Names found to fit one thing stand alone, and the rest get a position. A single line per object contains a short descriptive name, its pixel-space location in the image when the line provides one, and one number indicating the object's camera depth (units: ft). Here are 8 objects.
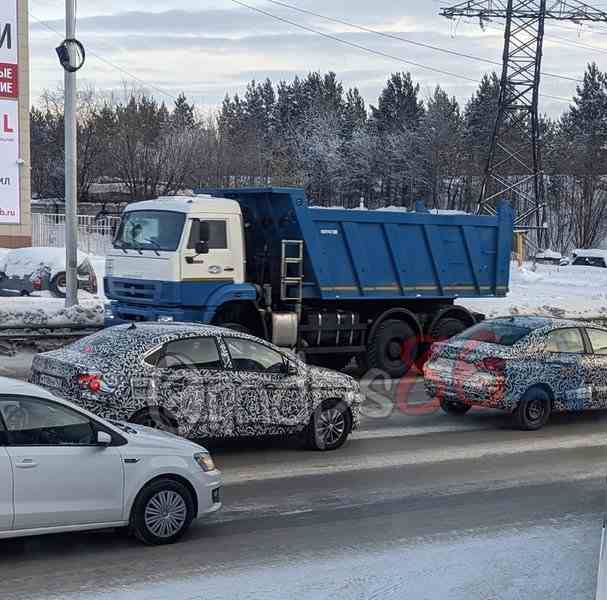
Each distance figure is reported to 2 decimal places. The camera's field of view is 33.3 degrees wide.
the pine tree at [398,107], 294.25
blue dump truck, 54.80
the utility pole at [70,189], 69.67
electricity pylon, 149.18
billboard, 110.73
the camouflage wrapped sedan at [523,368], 45.37
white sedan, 24.44
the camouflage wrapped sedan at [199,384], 34.60
